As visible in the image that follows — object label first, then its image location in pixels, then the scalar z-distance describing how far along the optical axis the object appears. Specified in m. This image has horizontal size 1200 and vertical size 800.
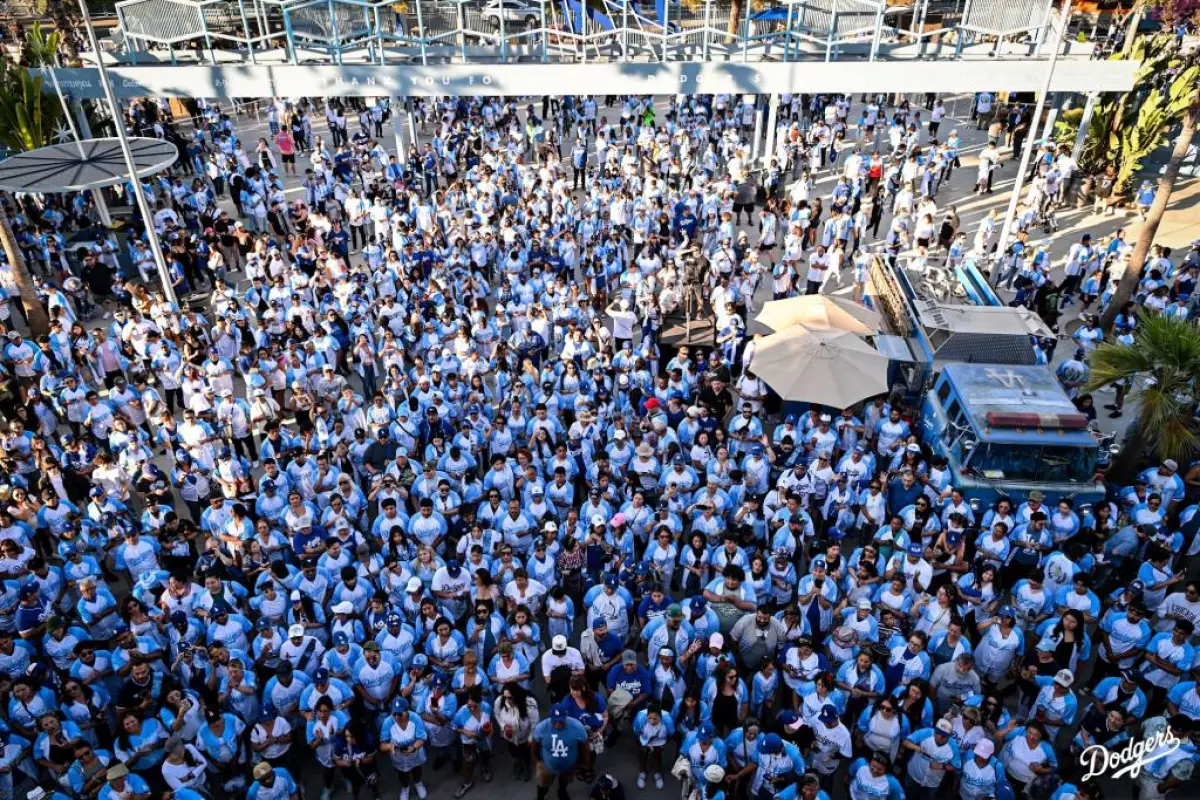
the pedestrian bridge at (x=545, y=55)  19.83
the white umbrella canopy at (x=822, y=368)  11.18
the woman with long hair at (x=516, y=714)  7.71
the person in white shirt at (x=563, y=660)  8.18
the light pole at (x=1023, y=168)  17.00
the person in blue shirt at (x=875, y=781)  6.91
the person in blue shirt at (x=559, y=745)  7.33
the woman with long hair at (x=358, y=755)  7.59
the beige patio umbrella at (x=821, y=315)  12.66
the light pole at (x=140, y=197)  14.52
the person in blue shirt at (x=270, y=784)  6.79
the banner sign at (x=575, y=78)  19.91
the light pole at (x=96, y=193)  17.97
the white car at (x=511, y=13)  20.52
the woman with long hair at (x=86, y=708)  7.64
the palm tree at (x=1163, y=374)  10.70
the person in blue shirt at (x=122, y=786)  6.72
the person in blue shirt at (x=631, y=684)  7.93
